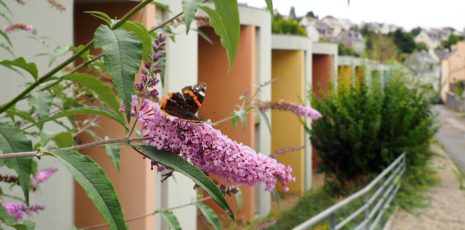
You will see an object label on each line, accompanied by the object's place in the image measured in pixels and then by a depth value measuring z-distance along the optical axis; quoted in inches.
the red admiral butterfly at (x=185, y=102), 30.3
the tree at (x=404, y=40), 1863.9
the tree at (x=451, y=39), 2117.2
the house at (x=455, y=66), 1437.0
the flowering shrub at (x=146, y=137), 26.0
